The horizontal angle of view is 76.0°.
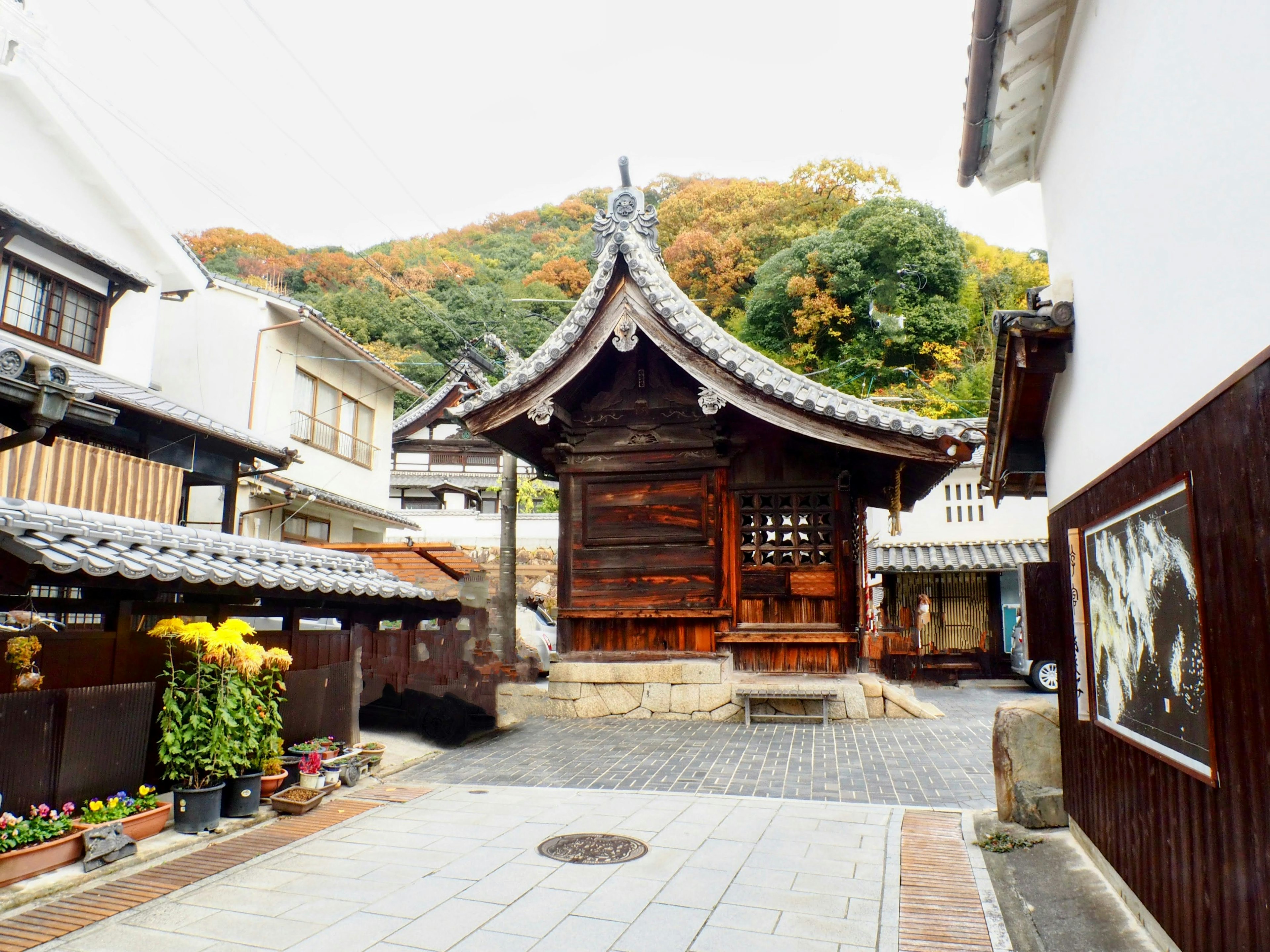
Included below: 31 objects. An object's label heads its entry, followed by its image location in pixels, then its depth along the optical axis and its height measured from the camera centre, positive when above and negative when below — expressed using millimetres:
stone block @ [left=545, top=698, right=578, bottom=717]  12914 -1869
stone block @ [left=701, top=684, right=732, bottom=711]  12289 -1523
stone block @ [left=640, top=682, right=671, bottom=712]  12516 -1600
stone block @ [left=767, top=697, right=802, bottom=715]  12023 -1605
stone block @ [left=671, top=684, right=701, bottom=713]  12352 -1586
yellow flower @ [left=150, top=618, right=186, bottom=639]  6859 -394
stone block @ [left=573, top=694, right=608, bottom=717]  12805 -1814
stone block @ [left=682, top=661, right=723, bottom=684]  12312 -1183
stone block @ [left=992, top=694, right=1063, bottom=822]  6656 -1215
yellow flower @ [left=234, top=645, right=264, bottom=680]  7066 -648
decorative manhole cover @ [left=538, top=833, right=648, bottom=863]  6148 -1995
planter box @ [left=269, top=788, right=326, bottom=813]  7492 -2025
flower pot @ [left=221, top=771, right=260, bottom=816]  7234 -1891
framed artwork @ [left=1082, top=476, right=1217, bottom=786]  3650 -142
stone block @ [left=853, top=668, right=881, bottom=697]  12469 -1340
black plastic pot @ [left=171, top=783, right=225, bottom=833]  6727 -1877
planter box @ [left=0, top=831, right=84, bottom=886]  5352 -1895
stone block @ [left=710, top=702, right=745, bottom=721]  12219 -1767
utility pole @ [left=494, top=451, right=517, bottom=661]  14289 +33
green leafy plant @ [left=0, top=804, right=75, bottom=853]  5496 -1726
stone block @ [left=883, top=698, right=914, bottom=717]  12648 -1711
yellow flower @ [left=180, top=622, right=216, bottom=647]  6879 -423
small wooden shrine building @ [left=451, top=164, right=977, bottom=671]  12266 +1956
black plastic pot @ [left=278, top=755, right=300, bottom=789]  8219 -1882
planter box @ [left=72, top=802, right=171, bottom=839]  6302 -1902
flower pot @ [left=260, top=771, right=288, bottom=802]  7797 -1913
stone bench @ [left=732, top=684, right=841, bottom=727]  11711 -1400
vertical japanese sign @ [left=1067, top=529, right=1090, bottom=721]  5562 -100
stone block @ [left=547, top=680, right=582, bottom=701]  12945 -1577
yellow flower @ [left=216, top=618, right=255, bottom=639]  7031 -379
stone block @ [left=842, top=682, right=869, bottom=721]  12086 -1533
